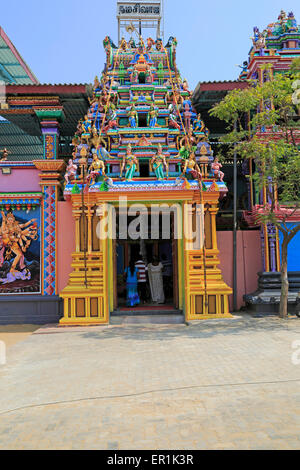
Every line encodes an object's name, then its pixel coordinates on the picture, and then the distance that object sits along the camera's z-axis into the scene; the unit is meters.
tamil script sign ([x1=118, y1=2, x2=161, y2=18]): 21.98
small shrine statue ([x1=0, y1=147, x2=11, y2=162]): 13.61
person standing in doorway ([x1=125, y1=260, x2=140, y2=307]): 12.98
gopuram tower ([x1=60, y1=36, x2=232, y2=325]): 11.29
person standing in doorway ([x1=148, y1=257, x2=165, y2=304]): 13.70
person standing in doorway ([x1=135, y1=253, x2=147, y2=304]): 13.82
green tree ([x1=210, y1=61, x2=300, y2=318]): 10.66
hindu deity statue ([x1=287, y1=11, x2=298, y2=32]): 14.36
